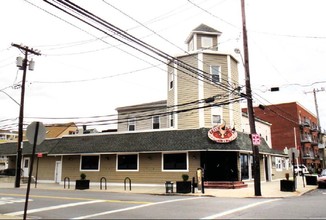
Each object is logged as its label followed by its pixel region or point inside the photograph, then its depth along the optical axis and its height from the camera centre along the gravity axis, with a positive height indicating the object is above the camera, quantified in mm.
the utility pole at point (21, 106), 27172 +5415
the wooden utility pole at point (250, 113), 18078 +3258
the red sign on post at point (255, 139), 18198 +1766
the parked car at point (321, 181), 24195 -713
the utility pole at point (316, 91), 47900 +11903
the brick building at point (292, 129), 58719 +7637
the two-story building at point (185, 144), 24344 +2180
